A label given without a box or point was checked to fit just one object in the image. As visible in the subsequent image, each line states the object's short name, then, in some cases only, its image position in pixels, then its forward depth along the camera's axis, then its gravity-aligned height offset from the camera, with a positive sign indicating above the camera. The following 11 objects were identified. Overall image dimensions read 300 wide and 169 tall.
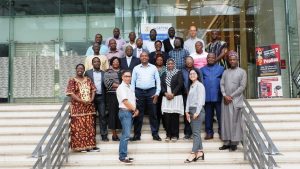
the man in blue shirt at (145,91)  7.67 +0.06
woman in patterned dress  7.31 -0.39
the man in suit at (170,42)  8.98 +1.16
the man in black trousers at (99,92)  7.68 +0.05
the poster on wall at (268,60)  11.54 +0.95
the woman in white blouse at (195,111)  6.97 -0.30
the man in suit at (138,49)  8.85 +0.99
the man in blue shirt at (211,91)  7.60 +0.05
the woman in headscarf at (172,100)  7.50 -0.11
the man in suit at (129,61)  8.22 +0.68
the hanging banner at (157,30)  12.01 +1.96
